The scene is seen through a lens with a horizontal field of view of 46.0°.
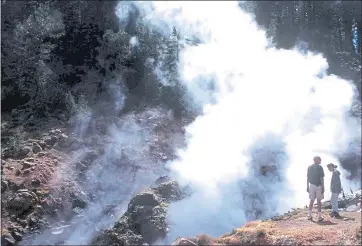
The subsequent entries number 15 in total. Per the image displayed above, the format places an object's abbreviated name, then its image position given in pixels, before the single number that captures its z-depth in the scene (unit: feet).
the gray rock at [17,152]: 52.16
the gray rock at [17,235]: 39.39
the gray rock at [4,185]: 44.66
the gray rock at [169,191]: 43.02
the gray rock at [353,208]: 36.25
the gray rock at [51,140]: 56.73
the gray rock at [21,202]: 42.70
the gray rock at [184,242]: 27.67
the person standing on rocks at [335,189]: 33.35
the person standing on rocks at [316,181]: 31.27
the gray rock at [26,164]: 49.55
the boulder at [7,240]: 37.73
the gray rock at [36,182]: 47.19
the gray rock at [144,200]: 39.63
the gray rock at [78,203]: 46.02
